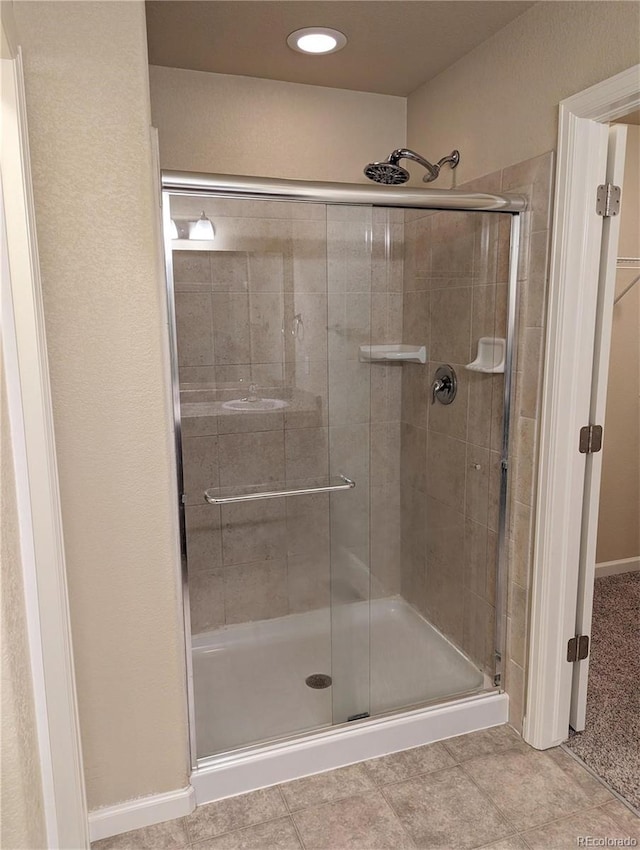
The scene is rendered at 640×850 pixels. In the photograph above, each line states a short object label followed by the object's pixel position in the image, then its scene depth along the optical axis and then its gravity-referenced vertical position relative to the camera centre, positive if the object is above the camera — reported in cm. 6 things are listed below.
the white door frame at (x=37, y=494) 134 -41
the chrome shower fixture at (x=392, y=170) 221 +50
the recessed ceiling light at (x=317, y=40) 211 +93
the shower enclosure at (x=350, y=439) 203 -44
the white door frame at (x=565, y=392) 181 -25
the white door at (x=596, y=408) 185 -30
